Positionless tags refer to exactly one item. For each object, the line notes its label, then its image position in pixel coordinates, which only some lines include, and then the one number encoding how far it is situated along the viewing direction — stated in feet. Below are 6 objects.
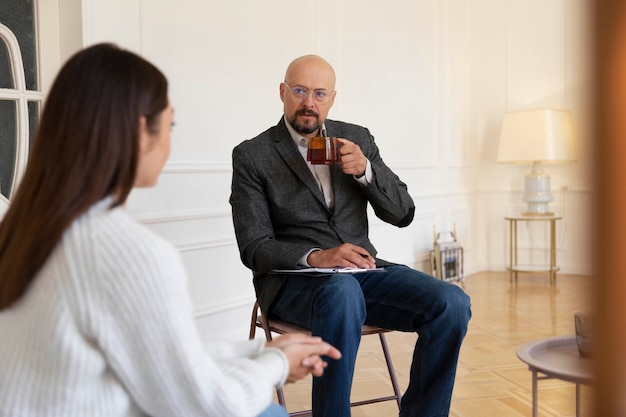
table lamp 18.69
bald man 7.09
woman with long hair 3.42
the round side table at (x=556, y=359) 5.65
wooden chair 7.54
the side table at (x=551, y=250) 19.34
